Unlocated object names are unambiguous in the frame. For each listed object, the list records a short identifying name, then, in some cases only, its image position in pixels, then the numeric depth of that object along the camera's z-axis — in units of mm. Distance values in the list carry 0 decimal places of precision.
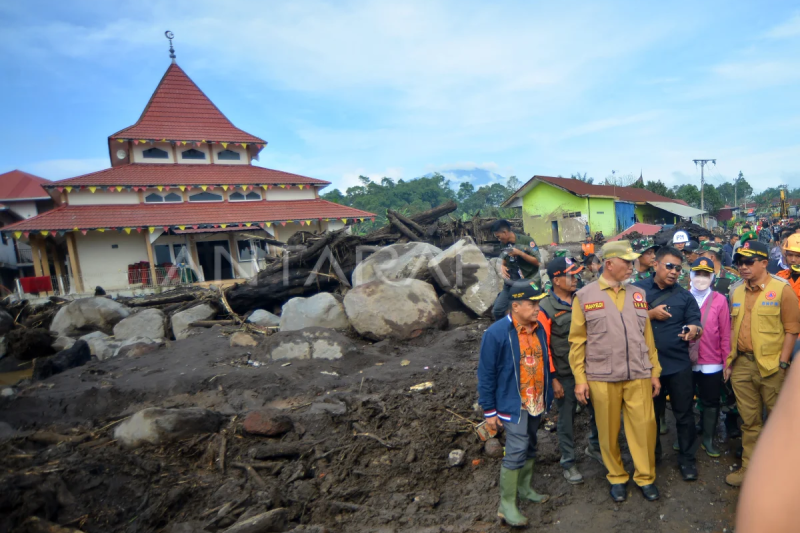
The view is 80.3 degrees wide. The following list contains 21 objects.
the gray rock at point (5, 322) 12898
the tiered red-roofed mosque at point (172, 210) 20047
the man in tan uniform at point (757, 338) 3697
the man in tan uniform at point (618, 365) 3518
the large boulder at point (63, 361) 9008
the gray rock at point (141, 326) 11398
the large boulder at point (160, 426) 4859
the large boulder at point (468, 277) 9234
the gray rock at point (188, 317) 11230
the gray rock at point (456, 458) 4328
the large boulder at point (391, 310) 8648
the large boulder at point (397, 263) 10141
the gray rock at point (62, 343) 11496
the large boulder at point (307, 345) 7785
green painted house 27078
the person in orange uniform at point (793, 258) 4747
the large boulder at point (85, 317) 12406
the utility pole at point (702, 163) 35594
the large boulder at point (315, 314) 9398
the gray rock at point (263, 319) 10664
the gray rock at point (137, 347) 9531
